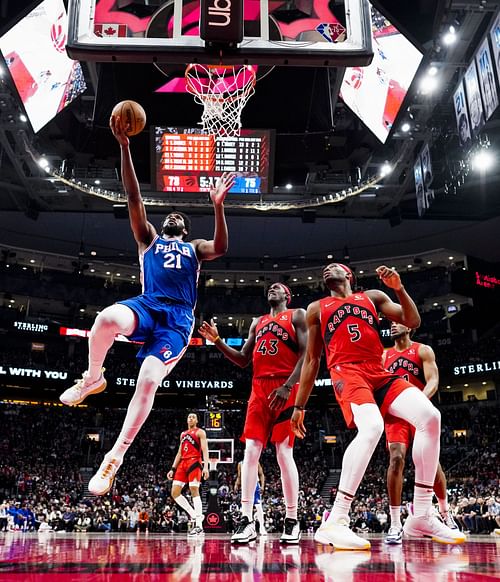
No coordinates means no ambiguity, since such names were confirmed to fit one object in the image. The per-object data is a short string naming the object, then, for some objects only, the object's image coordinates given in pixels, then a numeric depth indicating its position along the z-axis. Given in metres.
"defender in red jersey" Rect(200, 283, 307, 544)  5.52
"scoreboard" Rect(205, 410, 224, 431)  14.74
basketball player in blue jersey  4.13
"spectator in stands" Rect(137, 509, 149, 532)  19.55
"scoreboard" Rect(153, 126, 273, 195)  15.80
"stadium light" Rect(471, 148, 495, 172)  18.80
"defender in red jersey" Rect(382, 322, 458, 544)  6.14
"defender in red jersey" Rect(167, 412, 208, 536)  10.66
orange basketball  4.40
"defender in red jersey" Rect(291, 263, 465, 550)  4.28
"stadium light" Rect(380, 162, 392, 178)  20.62
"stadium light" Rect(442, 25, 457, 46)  14.97
